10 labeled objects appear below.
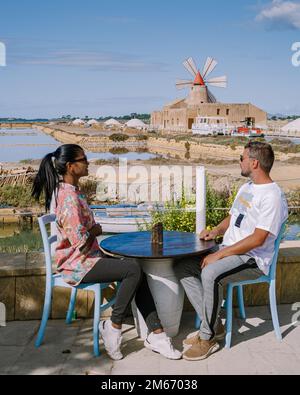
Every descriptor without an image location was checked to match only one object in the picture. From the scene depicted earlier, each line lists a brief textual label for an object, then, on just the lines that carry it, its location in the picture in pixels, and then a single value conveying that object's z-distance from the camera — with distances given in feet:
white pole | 13.21
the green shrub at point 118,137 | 178.81
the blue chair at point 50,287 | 9.78
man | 9.55
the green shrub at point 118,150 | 142.39
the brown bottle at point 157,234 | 10.53
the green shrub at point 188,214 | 15.80
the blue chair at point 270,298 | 10.08
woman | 9.55
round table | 9.95
